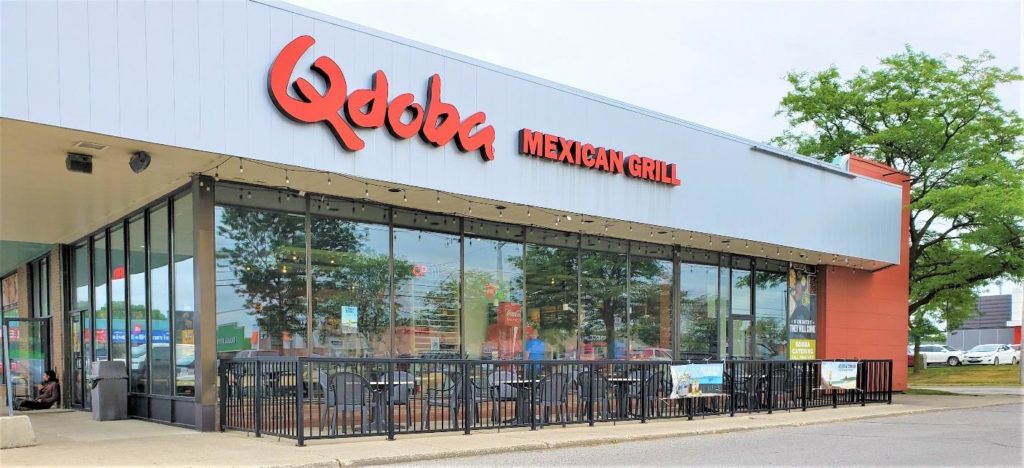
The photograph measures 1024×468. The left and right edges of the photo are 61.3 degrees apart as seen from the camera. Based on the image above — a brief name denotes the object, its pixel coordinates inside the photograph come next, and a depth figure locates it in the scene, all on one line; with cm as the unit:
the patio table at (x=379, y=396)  1145
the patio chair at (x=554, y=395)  1335
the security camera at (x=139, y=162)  1095
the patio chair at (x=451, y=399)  1223
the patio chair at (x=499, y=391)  1277
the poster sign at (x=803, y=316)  2372
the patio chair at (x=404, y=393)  1188
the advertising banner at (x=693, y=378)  1508
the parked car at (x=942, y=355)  4794
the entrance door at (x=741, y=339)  2205
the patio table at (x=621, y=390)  1443
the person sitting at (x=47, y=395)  1703
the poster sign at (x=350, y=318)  1434
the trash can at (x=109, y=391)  1450
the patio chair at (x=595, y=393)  1384
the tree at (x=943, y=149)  2469
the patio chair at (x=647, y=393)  1465
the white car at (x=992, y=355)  4659
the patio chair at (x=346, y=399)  1121
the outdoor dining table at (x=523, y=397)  1310
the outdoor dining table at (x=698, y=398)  1542
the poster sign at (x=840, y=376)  1820
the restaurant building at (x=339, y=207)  1060
